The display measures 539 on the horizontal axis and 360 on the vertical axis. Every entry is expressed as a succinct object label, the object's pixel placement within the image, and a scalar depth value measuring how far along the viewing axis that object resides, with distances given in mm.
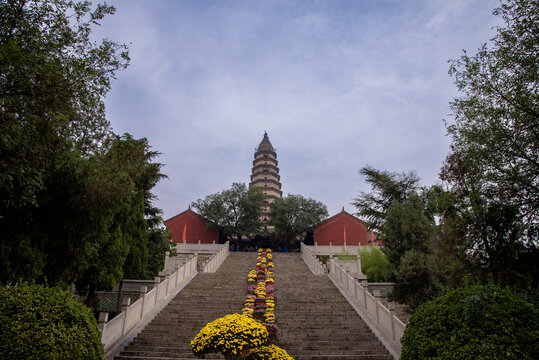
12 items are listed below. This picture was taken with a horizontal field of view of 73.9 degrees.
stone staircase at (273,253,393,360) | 8828
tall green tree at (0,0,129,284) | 5184
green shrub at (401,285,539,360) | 3859
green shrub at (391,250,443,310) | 10305
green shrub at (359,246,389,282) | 17688
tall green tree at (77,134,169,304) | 7973
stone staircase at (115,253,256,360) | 8766
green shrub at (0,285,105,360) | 4410
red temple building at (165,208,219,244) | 30750
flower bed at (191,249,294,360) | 5488
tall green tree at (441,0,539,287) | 6648
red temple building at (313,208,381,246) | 30219
